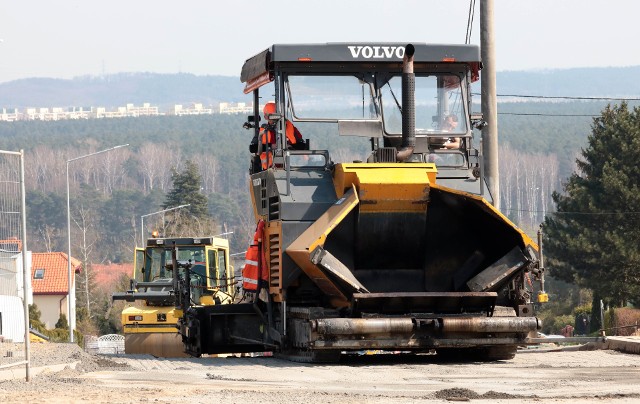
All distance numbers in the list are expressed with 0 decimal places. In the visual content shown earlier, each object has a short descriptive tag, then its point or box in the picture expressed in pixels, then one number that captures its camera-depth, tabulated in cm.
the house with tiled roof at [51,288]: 9181
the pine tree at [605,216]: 5747
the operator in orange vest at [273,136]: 1761
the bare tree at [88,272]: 9157
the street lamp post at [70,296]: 4766
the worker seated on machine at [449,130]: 1786
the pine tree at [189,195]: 10756
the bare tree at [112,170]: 18350
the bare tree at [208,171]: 18000
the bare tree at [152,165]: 18625
